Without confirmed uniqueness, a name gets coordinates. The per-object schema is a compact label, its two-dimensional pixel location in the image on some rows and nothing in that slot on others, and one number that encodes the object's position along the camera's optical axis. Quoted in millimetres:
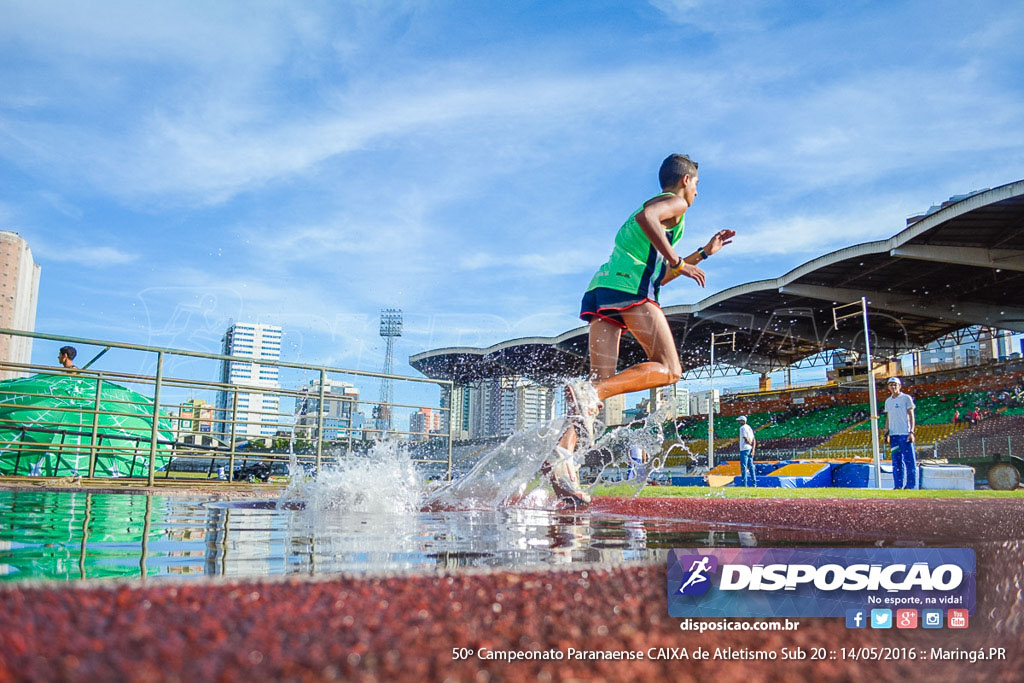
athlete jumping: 4289
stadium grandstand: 22125
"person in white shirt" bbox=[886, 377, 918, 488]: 10094
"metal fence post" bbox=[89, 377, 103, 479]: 7009
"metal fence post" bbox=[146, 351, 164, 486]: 6578
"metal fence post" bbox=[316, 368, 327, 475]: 7734
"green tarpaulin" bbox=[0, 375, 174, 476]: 11633
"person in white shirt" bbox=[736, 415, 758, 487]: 14539
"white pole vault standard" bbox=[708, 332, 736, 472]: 35250
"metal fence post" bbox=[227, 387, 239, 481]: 7914
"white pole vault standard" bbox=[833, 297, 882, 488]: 12587
